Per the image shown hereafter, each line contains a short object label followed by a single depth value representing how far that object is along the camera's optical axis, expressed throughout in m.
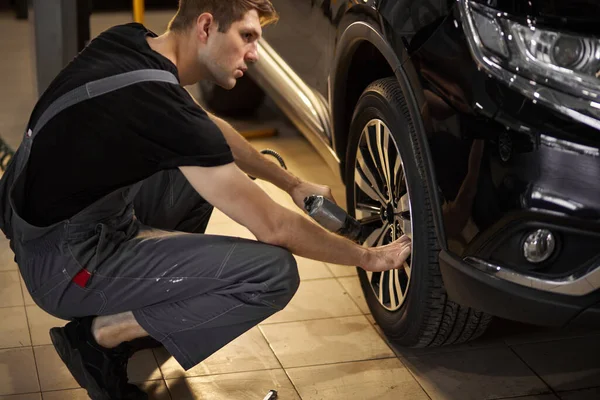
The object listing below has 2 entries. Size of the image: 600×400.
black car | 2.12
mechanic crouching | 2.25
